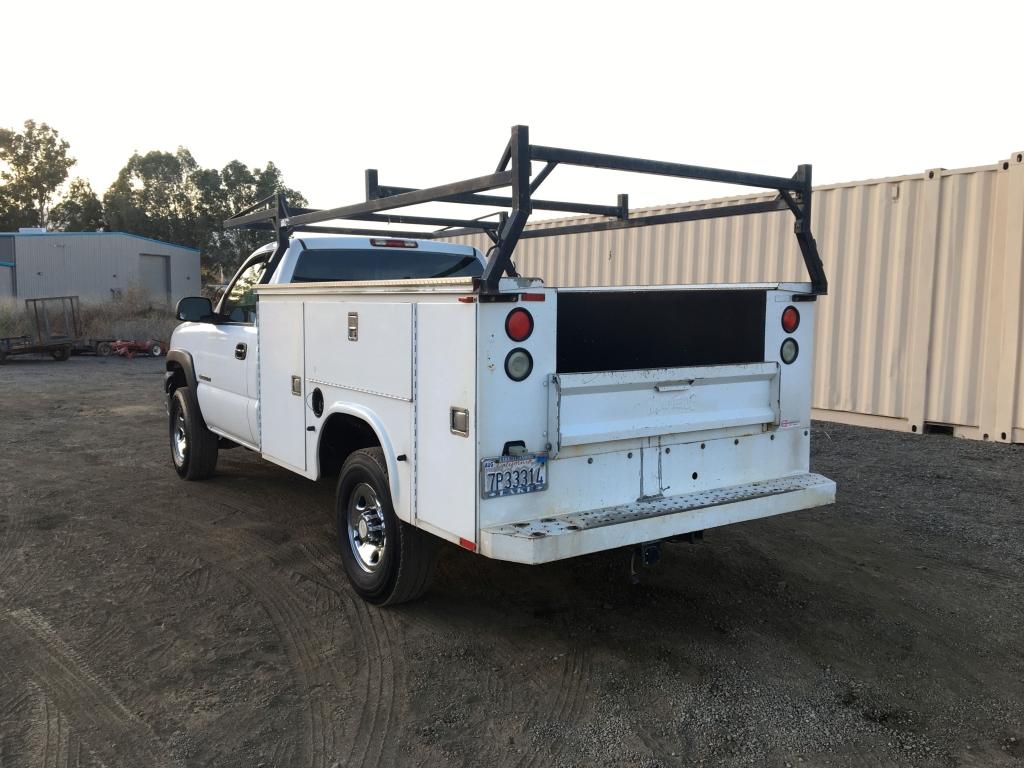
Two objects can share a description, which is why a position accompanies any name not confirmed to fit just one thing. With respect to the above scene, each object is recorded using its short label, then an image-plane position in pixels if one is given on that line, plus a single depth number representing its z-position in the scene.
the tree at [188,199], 52.72
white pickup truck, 3.64
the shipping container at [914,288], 8.48
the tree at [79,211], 57.00
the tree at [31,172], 59.22
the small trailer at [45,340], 21.55
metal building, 37.22
